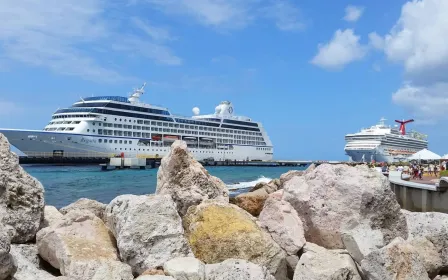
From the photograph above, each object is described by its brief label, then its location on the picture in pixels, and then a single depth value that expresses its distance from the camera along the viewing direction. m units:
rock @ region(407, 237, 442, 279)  5.25
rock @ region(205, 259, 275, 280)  3.93
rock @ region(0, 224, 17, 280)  4.13
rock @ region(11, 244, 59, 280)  4.67
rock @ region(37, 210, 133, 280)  4.36
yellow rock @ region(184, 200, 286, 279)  4.89
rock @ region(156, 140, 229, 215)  6.54
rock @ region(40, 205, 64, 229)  6.20
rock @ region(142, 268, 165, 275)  4.32
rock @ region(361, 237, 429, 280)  4.45
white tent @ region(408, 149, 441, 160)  49.09
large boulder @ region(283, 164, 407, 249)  5.95
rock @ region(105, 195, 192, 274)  4.85
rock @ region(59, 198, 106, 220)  7.22
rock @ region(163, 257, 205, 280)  4.16
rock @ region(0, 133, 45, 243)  5.51
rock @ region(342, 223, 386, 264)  4.97
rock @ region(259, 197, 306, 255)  5.46
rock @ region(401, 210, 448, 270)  5.51
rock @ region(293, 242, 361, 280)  4.42
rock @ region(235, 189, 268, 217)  7.39
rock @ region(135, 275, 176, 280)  3.98
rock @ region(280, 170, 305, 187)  11.27
